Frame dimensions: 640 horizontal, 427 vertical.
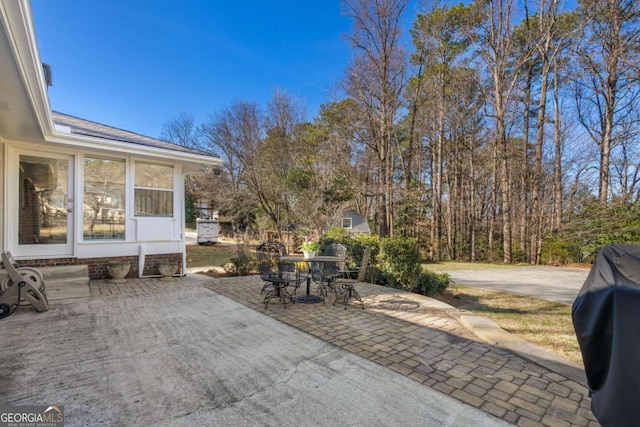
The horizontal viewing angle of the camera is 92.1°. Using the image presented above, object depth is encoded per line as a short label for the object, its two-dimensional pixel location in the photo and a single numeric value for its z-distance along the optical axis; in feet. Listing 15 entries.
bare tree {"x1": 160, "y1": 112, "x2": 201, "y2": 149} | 74.08
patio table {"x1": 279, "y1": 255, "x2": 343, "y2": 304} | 16.14
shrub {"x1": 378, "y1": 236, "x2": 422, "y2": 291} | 21.06
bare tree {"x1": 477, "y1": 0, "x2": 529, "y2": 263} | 46.83
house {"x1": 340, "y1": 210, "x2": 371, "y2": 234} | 66.13
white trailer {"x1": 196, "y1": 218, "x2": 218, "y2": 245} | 58.54
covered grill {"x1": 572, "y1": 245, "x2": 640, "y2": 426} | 4.44
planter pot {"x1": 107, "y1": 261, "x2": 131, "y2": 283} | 19.35
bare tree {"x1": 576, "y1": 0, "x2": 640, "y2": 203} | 39.14
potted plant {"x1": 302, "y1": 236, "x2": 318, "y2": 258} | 16.85
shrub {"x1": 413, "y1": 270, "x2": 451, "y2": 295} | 21.04
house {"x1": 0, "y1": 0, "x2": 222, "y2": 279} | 17.26
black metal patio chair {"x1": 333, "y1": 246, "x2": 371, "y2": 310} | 15.74
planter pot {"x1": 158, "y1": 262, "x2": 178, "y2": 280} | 20.80
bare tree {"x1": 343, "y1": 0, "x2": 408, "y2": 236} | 43.62
